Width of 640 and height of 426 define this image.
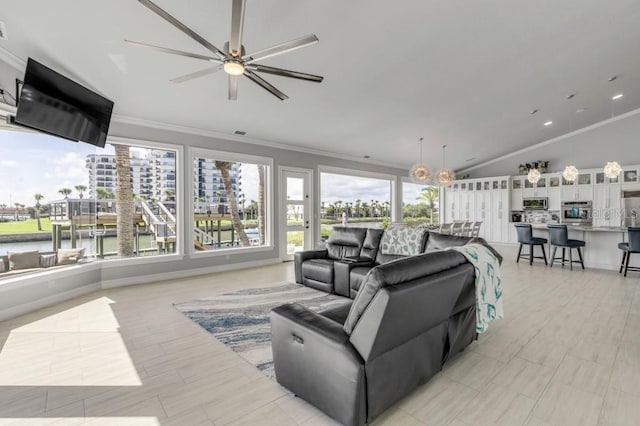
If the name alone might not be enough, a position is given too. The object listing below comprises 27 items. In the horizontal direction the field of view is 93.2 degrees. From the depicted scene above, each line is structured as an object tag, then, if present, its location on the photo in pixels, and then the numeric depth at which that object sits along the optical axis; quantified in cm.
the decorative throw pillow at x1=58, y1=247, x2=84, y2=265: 418
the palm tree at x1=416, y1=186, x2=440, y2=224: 1046
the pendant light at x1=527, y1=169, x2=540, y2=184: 714
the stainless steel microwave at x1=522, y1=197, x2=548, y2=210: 807
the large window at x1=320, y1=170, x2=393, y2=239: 772
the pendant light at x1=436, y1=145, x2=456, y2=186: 700
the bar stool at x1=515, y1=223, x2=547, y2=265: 652
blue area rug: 269
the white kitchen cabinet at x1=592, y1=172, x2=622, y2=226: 676
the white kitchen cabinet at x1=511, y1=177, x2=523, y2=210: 862
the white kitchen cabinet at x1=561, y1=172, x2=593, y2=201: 720
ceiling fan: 200
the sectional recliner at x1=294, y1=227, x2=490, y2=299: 392
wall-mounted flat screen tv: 310
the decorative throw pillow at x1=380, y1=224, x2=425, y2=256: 405
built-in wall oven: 719
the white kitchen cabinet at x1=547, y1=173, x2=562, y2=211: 779
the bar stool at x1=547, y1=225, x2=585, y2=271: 596
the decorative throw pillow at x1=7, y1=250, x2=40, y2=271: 362
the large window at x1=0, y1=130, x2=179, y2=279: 364
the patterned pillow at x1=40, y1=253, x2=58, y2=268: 394
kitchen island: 596
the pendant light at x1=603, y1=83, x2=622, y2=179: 580
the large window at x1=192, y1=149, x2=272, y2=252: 573
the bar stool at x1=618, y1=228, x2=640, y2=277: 514
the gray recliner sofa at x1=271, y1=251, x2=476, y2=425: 160
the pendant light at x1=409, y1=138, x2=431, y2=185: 648
